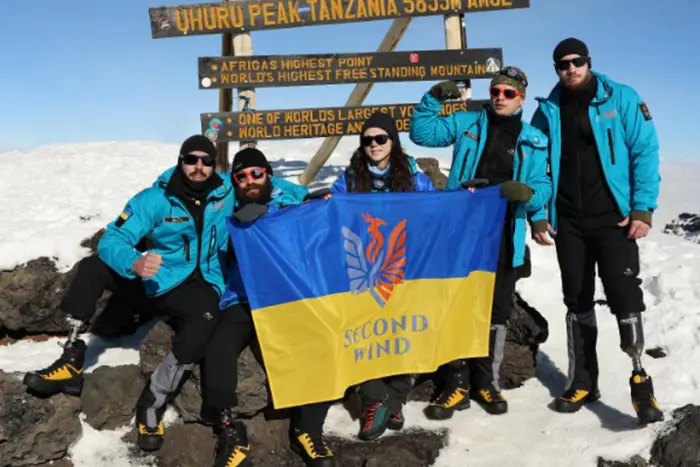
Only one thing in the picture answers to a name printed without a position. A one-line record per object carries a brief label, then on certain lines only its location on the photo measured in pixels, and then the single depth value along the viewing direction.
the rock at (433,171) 8.39
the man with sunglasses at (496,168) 4.80
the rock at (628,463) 4.43
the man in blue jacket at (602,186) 4.69
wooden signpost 7.52
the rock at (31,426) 4.41
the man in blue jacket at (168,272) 4.49
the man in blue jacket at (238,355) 4.32
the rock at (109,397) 4.77
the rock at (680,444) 4.38
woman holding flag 4.80
